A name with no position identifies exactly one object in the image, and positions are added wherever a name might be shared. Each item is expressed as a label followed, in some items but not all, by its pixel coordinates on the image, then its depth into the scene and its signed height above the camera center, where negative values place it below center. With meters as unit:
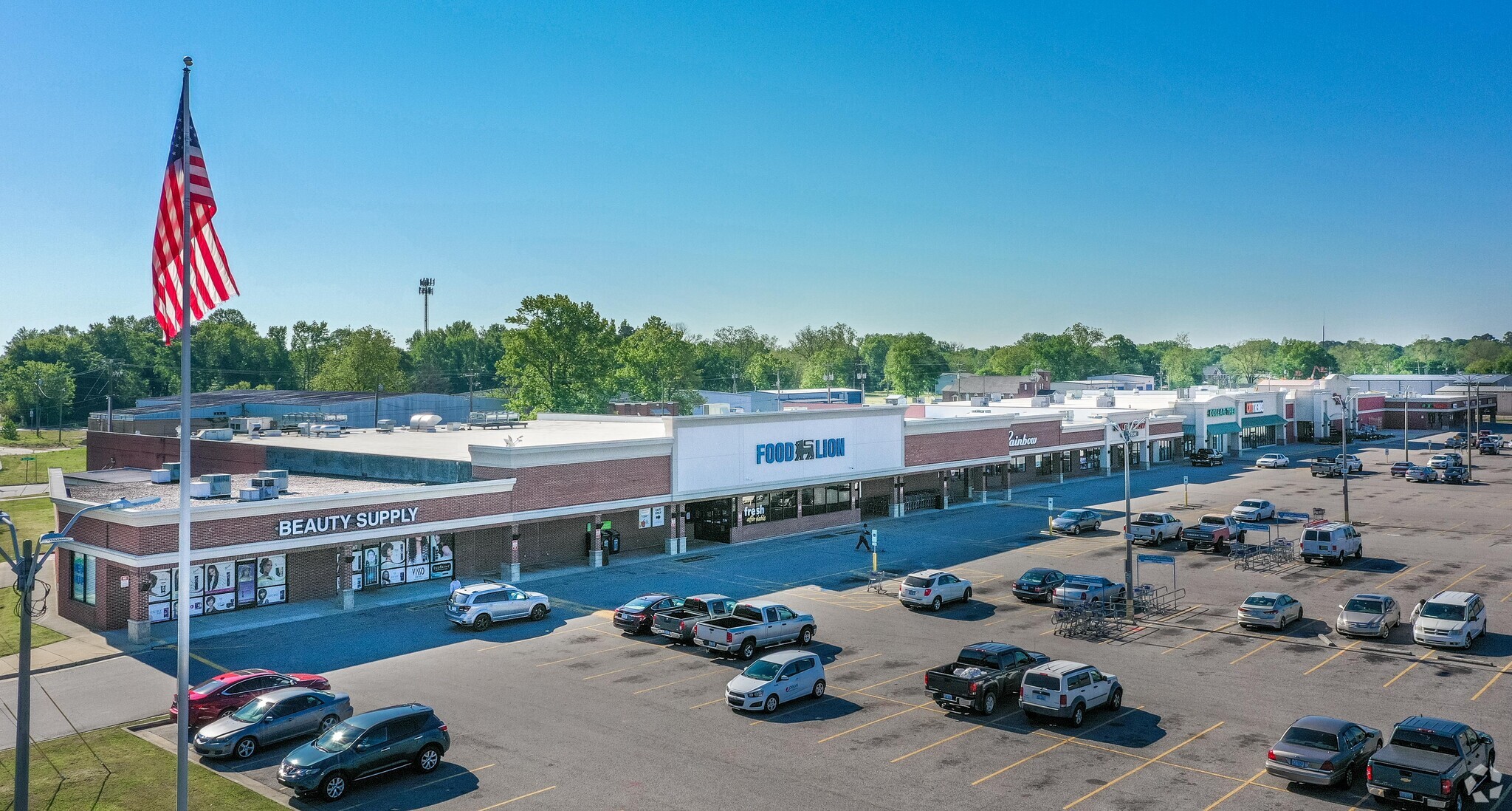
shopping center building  38.97 -5.19
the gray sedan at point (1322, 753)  22.28 -8.03
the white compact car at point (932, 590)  41.25 -8.20
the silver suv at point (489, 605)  38.09 -8.13
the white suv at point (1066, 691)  26.95 -8.07
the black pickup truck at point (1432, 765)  21.00 -7.85
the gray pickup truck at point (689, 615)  35.84 -8.11
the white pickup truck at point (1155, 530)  56.69 -7.93
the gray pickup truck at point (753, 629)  34.03 -8.14
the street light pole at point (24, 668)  18.59 -5.14
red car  27.17 -8.09
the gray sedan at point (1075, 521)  61.06 -8.10
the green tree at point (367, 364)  141.25 +2.96
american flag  20.58 +2.91
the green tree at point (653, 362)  127.00 +2.93
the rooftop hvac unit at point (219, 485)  42.56 -4.01
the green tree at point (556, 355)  106.81 +3.13
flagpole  19.55 +0.33
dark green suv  22.56 -8.17
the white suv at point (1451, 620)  34.12 -7.90
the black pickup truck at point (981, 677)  27.84 -8.04
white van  50.00 -7.67
